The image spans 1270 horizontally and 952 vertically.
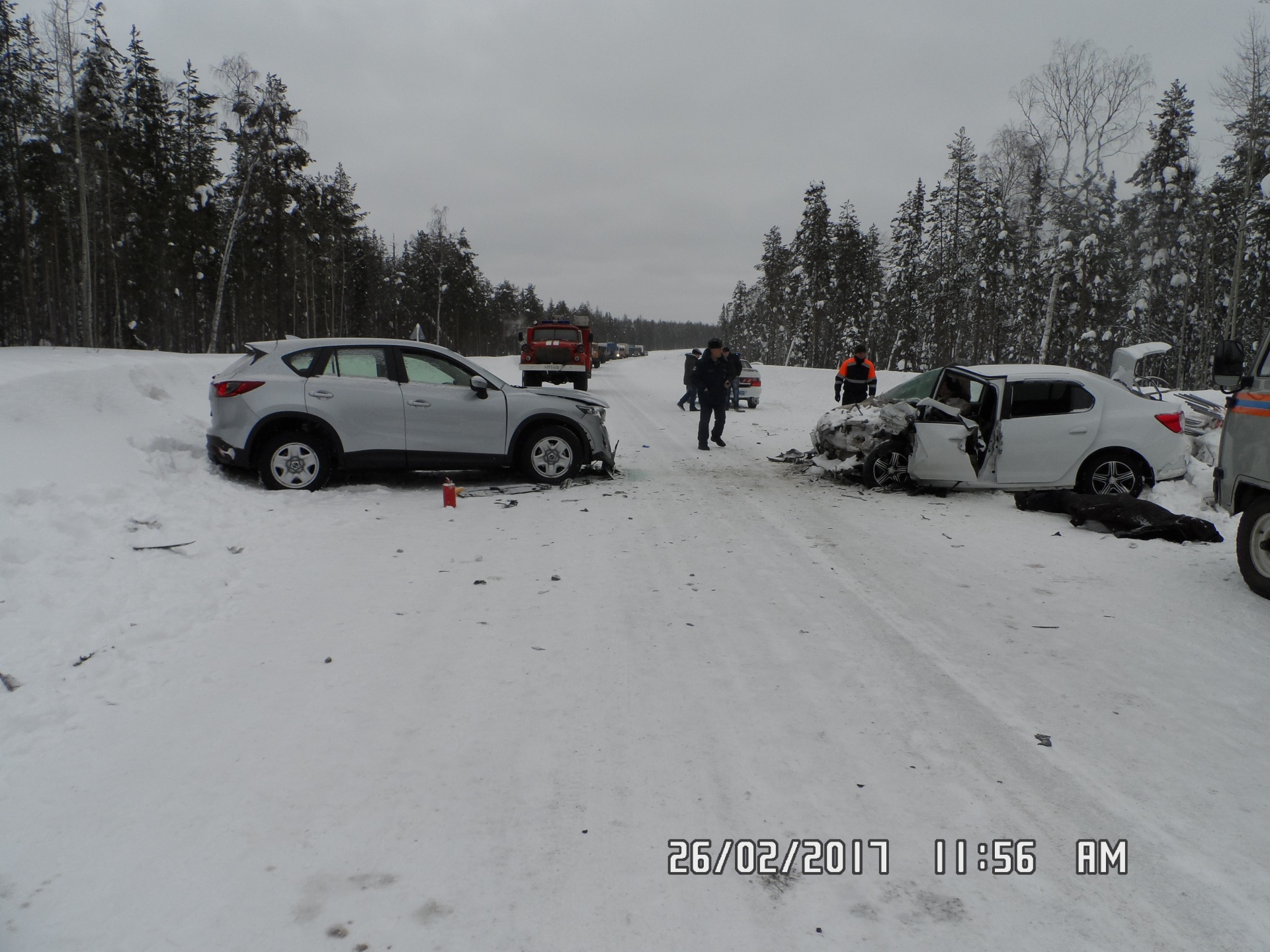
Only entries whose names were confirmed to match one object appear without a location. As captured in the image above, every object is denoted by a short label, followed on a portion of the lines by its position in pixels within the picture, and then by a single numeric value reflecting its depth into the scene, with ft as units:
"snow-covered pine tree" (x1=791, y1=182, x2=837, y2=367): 175.32
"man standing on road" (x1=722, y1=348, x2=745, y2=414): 53.06
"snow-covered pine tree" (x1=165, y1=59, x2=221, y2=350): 129.90
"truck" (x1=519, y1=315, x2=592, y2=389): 78.02
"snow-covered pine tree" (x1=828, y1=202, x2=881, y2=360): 187.83
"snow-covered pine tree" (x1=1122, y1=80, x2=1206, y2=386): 118.21
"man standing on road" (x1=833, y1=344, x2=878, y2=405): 41.09
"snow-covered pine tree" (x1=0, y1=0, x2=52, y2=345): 99.96
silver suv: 26.68
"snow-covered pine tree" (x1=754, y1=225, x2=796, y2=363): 230.27
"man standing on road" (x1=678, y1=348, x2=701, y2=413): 63.98
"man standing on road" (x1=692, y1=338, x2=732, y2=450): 42.27
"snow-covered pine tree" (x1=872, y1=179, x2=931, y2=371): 170.91
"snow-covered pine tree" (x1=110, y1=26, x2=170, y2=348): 122.72
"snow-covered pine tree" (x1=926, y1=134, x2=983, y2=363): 147.84
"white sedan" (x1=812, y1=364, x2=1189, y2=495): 28.09
